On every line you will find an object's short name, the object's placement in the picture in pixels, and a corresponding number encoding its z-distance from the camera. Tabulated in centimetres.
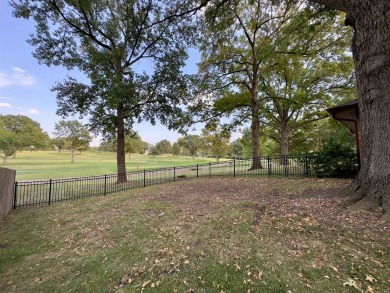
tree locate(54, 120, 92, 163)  4509
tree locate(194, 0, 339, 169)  1307
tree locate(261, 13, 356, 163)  1288
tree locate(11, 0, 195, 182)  1172
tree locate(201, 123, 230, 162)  1744
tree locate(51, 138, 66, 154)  5549
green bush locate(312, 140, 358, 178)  805
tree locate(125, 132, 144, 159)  3511
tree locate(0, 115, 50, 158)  3869
